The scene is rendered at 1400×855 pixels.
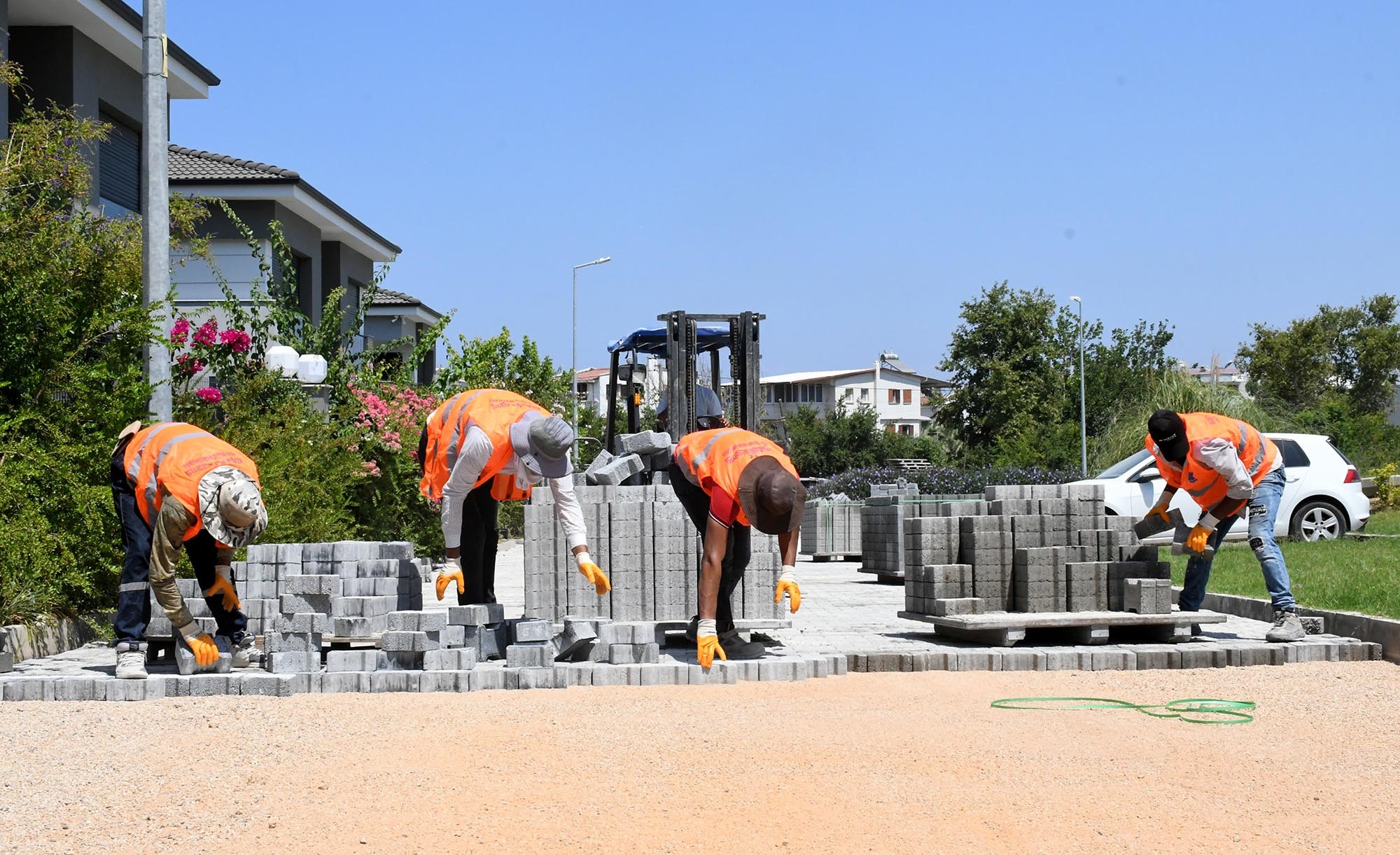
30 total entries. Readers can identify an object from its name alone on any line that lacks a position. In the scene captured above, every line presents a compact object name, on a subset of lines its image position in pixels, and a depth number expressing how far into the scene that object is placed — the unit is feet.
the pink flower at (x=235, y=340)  56.03
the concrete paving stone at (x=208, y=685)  26.14
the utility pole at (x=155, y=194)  34.30
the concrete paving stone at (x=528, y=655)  27.40
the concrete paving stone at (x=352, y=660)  27.40
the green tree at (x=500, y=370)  79.05
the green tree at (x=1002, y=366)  203.10
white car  60.23
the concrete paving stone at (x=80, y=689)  25.73
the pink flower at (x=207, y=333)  48.70
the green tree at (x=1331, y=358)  171.53
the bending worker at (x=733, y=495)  27.17
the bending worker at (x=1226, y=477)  32.24
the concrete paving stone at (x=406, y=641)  27.35
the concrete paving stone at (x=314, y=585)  30.22
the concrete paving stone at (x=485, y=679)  27.12
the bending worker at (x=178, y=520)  26.23
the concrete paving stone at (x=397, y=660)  27.55
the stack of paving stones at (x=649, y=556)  33.19
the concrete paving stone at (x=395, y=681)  26.84
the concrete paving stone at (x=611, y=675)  27.58
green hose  23.34
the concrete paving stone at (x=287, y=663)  26.94
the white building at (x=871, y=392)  321.73
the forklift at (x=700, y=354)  54.08
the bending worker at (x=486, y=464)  28.68
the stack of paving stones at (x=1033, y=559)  33.04
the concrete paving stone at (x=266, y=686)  26.12
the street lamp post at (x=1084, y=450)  130.41
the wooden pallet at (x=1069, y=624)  31.60
